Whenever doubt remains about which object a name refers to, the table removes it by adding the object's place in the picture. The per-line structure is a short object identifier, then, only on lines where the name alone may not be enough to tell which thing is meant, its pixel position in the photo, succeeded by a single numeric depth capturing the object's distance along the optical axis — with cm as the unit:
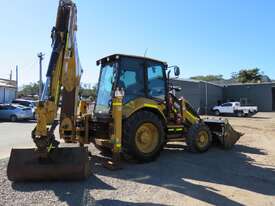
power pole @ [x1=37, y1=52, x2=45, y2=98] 3102
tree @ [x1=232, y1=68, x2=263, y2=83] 4564
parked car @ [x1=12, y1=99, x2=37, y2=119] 1996
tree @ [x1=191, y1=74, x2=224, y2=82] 6148
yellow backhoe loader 448
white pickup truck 2683
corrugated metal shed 3034
